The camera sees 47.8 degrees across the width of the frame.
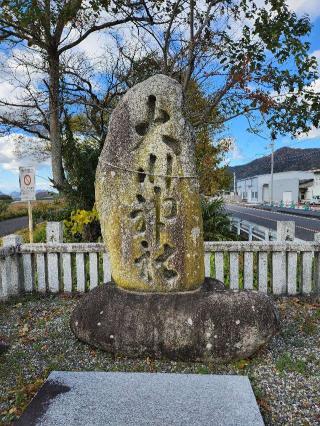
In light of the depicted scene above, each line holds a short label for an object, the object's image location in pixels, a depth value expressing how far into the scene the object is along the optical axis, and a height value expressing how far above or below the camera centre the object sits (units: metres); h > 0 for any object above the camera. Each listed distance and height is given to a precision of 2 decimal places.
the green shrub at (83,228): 8.10 -0.85
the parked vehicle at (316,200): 37.34 -1.28
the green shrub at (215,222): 9.35 -0.87
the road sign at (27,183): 7.55 +0.25
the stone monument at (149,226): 3.57 -0.35
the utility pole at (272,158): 38.36 +3.41
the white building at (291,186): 50.38 +0.48
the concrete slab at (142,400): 2.37 -1.48
